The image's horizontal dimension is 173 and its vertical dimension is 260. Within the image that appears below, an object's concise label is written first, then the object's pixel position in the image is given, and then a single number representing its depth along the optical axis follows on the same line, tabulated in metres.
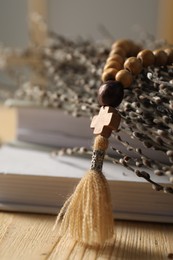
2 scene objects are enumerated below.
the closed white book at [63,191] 0.45
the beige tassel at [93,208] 0.41
